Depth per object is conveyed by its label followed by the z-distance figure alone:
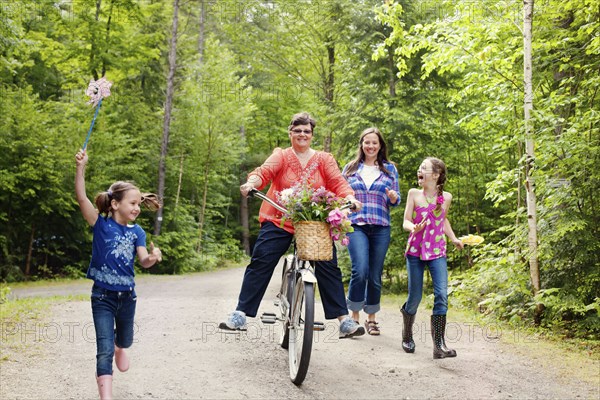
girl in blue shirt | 3.96
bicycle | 4.68
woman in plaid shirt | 6.43
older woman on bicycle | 5.20
